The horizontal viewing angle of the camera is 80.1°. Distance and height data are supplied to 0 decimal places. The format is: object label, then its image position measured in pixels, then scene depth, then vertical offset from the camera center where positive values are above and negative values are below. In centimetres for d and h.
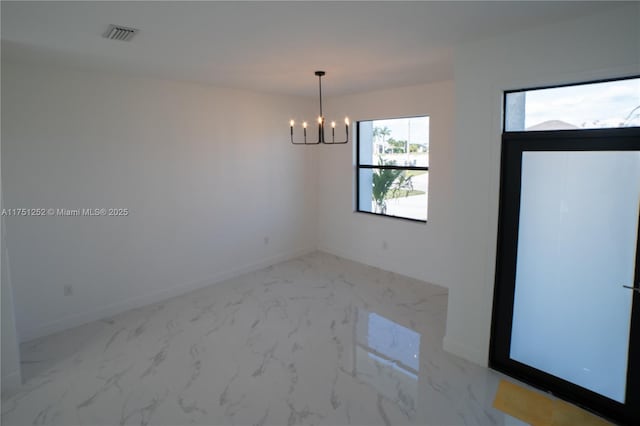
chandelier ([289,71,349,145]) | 400 +47
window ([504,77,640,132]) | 242 +40
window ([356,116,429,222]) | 515 -1
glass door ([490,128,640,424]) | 251 -74
